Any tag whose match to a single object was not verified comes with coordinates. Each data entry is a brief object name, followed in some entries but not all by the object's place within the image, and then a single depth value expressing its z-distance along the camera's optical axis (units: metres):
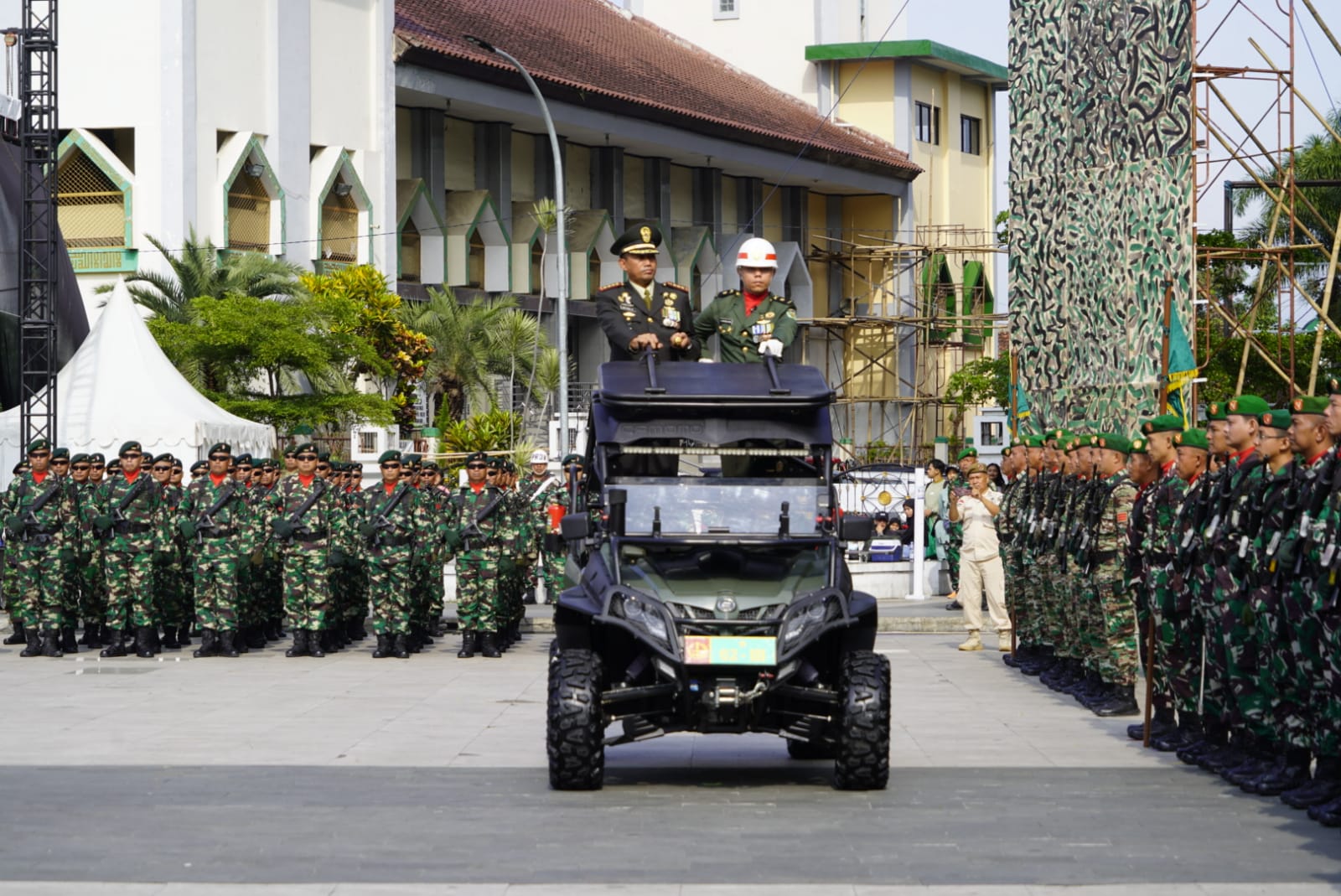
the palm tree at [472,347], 44.28
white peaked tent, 26.64
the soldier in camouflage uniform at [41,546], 20.94
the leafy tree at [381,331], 37.28
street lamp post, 33.09
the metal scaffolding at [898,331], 65.50
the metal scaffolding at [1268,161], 35.25
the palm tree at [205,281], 34.69
